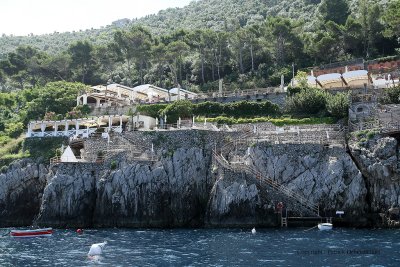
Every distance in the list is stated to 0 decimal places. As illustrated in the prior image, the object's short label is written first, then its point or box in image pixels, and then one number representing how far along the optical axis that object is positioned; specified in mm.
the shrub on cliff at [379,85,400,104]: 67938
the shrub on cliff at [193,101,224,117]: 76375
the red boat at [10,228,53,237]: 55562
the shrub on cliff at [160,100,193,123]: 75500
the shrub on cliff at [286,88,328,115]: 71688
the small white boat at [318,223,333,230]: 53781
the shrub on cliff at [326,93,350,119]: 67875
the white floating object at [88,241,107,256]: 42469
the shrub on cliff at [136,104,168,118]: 79250
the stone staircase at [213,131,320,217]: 57156
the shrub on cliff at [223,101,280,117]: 74438
